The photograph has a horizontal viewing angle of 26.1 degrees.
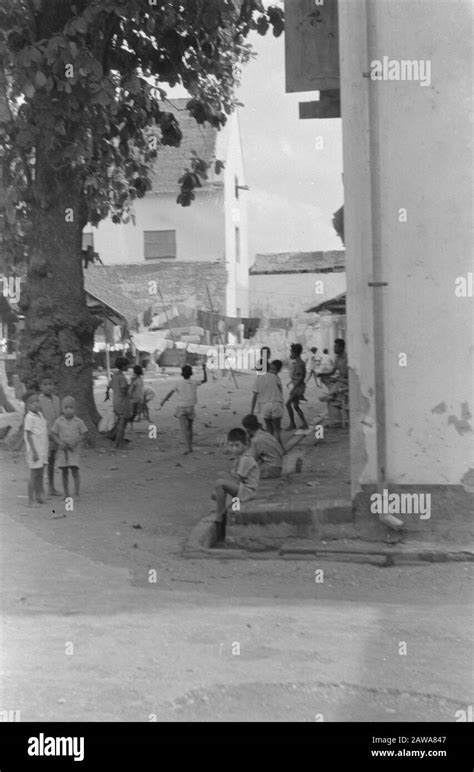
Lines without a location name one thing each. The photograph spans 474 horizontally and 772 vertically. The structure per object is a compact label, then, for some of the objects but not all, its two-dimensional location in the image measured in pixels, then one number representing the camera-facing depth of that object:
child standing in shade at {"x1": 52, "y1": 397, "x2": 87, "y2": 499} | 10.48
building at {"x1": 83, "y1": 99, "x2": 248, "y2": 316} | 37.38
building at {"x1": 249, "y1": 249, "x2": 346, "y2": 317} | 45.91
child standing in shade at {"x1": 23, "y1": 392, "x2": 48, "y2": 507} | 10.10
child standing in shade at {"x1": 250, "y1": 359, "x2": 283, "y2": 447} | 14.04
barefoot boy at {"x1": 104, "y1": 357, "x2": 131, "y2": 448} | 14.50
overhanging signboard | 9.22
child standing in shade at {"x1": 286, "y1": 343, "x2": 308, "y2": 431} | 16.02
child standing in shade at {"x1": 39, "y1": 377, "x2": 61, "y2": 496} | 10.92
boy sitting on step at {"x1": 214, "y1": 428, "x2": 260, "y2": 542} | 8.69
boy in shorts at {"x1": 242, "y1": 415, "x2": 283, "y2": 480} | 10.93
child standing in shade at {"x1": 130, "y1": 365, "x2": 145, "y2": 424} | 15.86
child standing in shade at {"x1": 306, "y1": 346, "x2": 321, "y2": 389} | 27.99
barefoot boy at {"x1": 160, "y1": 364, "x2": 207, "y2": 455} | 14.37
